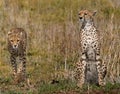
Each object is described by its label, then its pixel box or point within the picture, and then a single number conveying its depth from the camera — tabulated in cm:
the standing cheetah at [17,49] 2328
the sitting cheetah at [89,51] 1903
